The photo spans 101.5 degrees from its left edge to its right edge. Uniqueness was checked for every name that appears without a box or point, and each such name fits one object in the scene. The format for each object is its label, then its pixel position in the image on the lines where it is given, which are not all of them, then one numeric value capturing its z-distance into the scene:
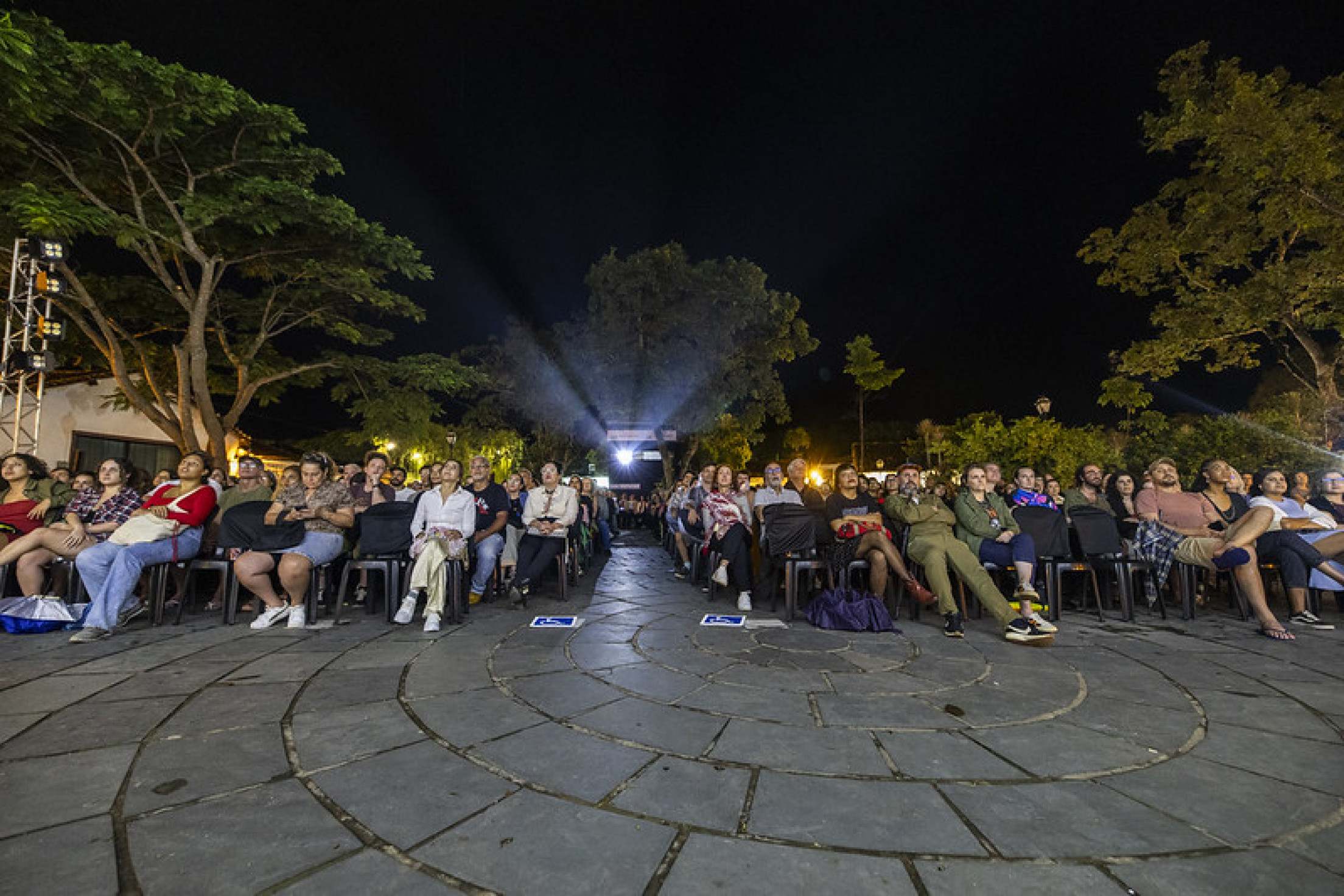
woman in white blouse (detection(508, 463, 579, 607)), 5.34
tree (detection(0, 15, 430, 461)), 7.52
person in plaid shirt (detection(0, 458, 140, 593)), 4.27
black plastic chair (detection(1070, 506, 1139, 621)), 4.80
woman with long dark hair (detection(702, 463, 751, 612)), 5.30
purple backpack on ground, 4.15
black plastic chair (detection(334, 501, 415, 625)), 4.55
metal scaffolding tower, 7.93
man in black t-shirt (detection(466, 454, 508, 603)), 5.18
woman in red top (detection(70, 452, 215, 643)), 3.92
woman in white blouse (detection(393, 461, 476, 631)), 4.31
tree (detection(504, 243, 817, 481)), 19.05
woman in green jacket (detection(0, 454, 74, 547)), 4.71
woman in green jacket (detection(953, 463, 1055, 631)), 4.56
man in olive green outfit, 3.95
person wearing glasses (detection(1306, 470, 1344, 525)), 5.35
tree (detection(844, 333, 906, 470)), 31.75
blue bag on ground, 3.90
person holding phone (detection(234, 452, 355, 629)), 4.27
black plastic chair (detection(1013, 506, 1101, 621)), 4.68
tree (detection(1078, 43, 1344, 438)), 9.77
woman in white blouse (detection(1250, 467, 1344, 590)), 4.79
